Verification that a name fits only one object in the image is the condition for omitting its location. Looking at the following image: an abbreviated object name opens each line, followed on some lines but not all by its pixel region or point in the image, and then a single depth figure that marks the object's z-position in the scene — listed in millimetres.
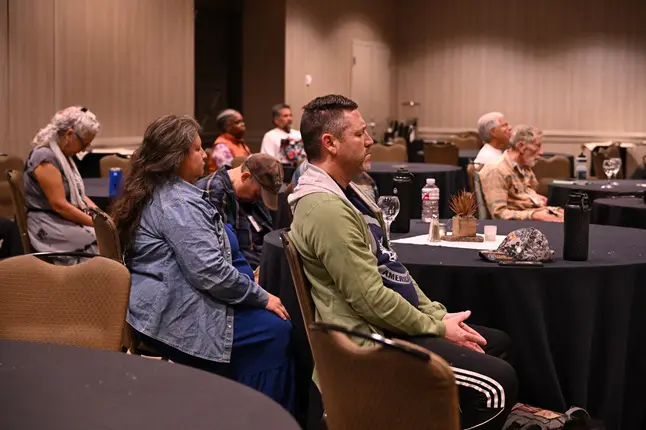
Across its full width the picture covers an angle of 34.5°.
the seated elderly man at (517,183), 6422
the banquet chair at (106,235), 3932
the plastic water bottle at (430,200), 4913
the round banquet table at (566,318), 3744
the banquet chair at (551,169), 10352
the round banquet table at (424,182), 9047
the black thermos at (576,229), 3893
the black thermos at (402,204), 4727
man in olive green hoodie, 3020
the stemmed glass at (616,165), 8492
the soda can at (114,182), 6668
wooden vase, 4484
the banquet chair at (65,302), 3023
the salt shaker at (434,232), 4418
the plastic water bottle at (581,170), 8406
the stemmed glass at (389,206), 4500
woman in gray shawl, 5977
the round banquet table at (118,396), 1829
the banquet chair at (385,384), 2025
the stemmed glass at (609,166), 8516
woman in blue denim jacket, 3781
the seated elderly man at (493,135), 8125
